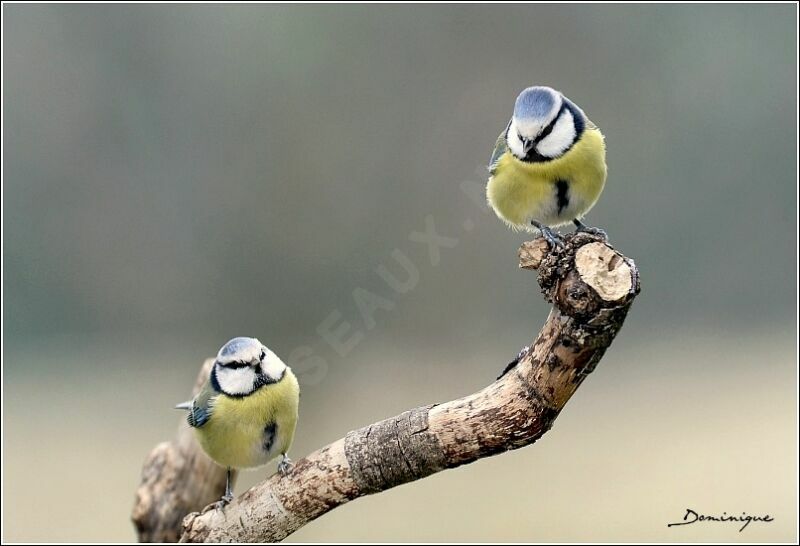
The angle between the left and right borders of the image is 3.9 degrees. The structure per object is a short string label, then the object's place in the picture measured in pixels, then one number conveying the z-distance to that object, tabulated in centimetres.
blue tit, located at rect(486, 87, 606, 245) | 426
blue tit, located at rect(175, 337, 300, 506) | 430
